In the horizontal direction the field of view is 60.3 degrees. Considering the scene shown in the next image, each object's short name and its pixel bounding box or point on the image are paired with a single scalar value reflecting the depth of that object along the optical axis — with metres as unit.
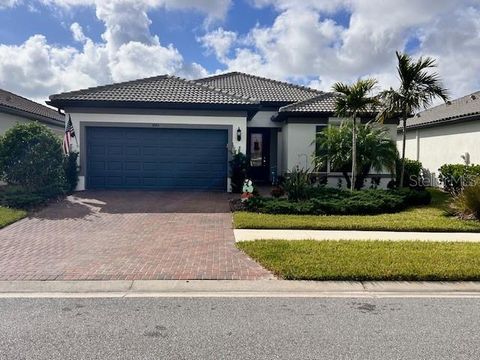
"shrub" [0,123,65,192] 13.45
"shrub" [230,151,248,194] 16.08
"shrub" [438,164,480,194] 15.36
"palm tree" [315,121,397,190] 15.40
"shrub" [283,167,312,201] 13.44
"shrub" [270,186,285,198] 14.38
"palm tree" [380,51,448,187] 14.86
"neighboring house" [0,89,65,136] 18.05
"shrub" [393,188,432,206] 13.88
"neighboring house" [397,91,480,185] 18.28
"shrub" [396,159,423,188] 18.47
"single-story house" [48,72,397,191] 15.93
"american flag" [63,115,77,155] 15.25
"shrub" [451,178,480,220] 11.41
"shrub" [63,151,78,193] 15.22
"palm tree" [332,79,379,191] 14.27
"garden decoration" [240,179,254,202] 13.04
